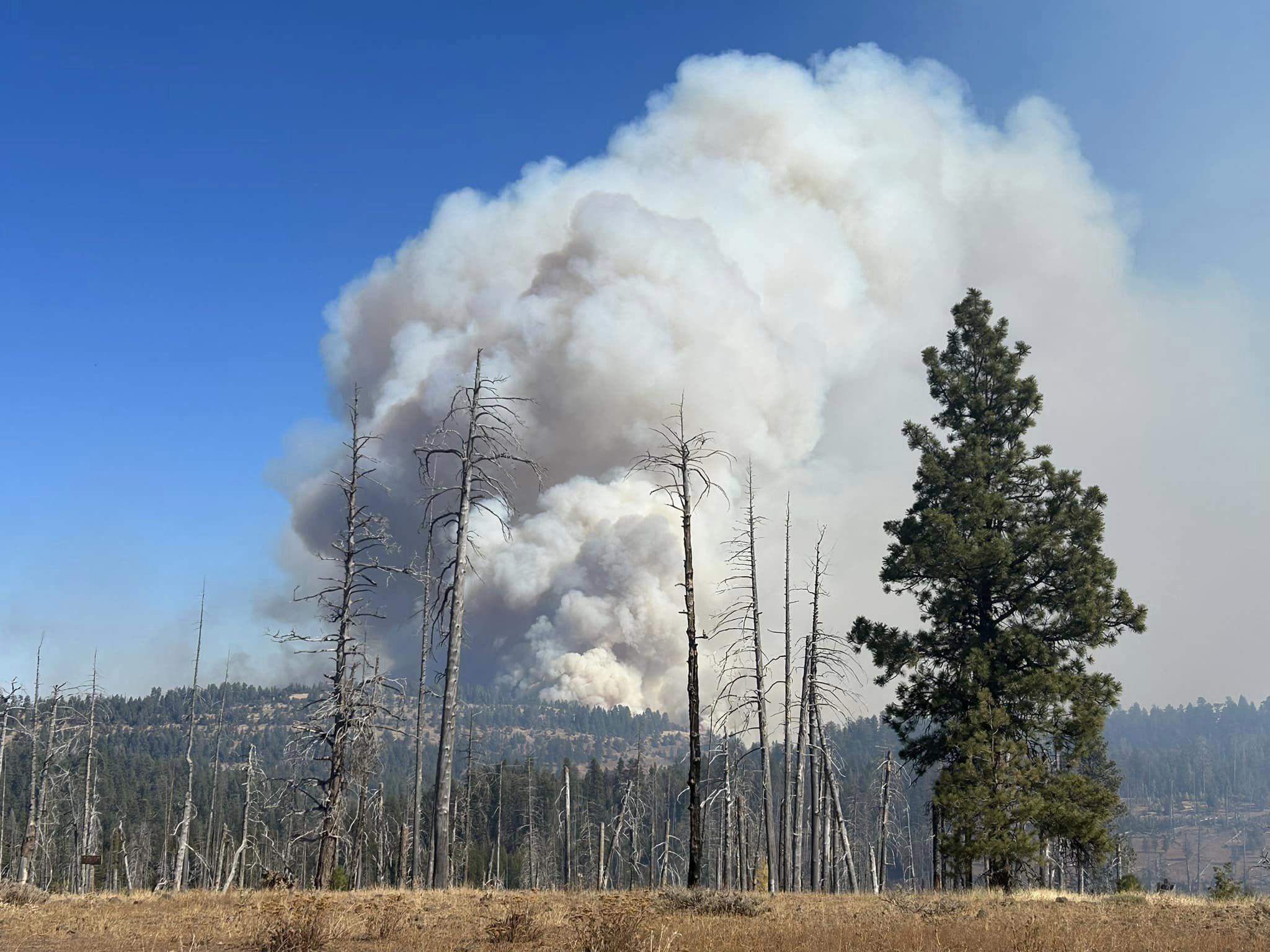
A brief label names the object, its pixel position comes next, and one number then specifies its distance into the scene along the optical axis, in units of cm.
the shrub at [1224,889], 2871
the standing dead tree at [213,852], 6253
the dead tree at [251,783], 4784
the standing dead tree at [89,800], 4681
